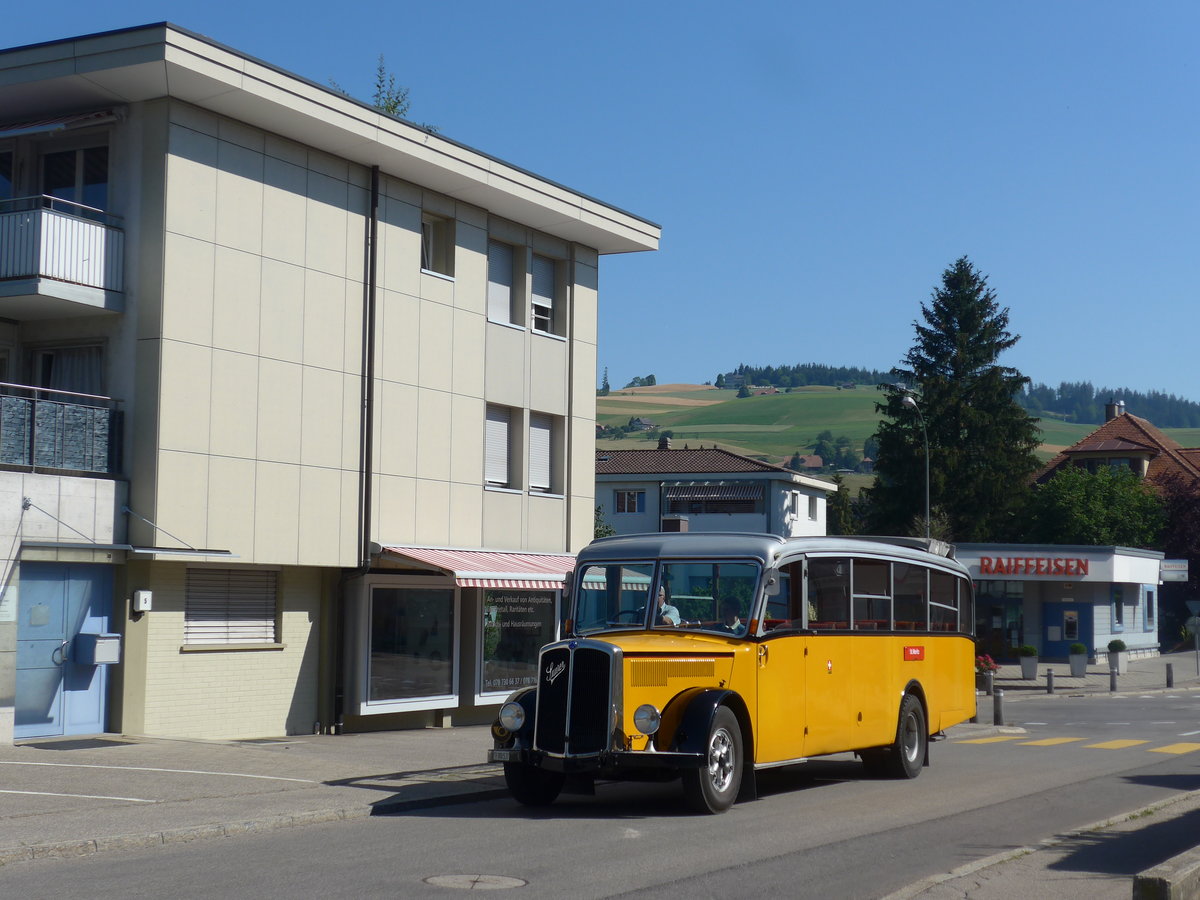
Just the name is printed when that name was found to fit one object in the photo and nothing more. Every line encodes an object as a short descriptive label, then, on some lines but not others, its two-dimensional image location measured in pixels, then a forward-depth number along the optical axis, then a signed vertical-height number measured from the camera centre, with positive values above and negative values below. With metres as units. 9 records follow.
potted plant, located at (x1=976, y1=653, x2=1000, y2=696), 36.93 -2.80
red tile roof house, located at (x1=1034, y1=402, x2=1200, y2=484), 82.44 +7.07
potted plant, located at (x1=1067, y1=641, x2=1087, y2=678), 49.91 -3.24
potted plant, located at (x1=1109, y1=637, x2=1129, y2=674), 52.62 -3.42
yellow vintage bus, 13.11 -1.04
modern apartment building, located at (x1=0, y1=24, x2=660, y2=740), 18.59 +2.33
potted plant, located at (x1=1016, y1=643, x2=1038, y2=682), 48.78 -3.33
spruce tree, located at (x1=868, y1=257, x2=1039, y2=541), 67.25 +6.81
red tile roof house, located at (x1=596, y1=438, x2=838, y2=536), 68.06 +3.55
